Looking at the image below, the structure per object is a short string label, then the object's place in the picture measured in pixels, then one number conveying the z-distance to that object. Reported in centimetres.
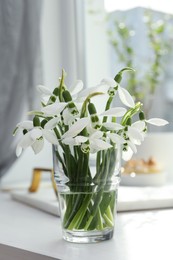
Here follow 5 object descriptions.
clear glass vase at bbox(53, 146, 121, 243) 78
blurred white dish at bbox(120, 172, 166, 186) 125
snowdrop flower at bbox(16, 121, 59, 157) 75
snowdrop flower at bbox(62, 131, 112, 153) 74
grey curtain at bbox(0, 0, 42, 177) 137
